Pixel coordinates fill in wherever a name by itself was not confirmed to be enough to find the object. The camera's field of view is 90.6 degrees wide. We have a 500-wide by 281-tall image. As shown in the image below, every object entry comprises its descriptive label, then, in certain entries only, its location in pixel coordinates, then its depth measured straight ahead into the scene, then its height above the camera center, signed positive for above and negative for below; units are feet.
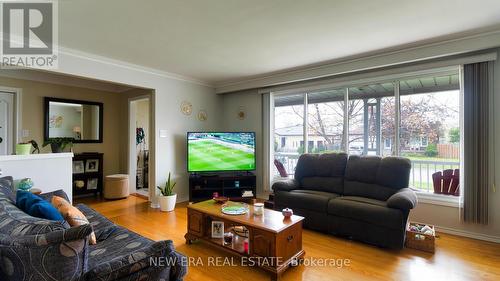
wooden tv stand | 14.34 -2.66
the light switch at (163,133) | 14.25 +0.43
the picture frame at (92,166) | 16.10 -1.62
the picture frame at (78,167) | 15.51 -1.65
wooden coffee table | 6.88 -2.94
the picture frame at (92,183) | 16.15 -2.77
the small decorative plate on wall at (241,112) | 16.69 +1.93
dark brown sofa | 8.57 -2.32
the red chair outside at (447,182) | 10.13 -1.71
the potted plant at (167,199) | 13.07 -3.07
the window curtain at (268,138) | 15.38 +0.15
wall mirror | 14.90 +1.36
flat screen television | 14.60 -0.61
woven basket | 8.41 -3.47
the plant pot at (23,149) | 9.01 -0.29
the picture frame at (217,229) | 8.40 -3.01
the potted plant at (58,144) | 9.91 -0.12
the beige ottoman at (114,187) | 15.53 -2.89
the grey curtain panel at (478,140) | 9.17 +0.01
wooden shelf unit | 15.56 -2.22
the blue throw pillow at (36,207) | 4.63 -1.30
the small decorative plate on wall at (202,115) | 16.31 +1.72
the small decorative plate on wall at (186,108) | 15.35 +2.10
